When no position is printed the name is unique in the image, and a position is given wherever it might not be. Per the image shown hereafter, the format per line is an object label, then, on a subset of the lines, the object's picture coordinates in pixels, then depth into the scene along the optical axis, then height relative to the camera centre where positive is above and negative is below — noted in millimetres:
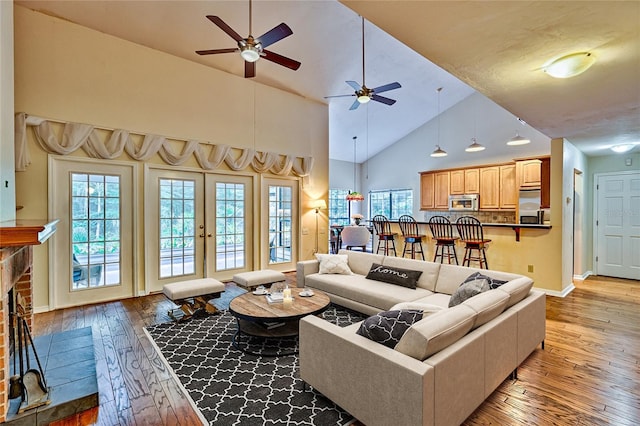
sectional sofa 1586 -914
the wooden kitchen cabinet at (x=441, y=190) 8633 +592
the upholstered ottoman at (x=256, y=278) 4301 -974
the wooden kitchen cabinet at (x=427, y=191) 9016 +610
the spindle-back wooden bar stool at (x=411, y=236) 5930 -491
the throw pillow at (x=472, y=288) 2629 -684
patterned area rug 2049 -1369
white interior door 5840 -293
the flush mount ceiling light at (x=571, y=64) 2318 +1140
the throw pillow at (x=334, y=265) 4441 -790
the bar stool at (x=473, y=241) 5047 -505
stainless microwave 7906 +228
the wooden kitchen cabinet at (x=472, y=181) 7934 +791
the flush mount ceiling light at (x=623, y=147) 5145 +1091
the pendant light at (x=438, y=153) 7030 +1336
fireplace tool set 2031 -1205
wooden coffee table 2891 -986
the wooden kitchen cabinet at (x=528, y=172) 6785 +873
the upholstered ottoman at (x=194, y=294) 3740 -1038
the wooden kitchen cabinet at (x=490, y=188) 7555 +580
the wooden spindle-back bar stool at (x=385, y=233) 6418 -473
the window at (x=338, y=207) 10891 +157
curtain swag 3992 +1008
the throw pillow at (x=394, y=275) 3727 -822
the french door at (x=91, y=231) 4242 -282
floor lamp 7086 +148
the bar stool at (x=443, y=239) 5383 -510
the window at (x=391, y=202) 9924 +300
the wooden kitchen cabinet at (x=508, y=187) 7246 +569
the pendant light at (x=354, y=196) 9083 +465
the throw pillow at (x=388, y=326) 1854 -724
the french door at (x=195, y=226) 5059 -250
